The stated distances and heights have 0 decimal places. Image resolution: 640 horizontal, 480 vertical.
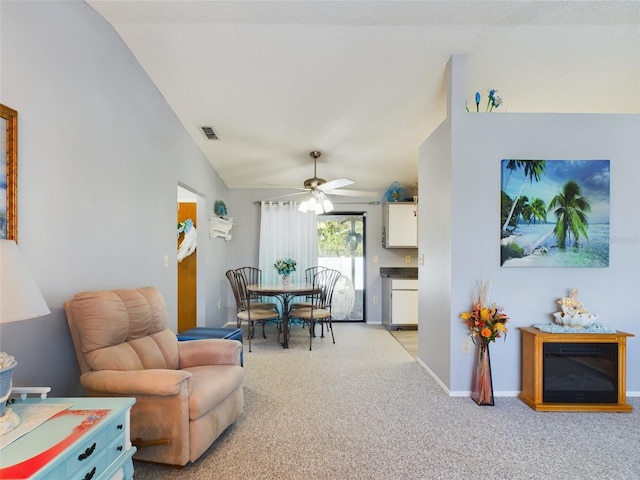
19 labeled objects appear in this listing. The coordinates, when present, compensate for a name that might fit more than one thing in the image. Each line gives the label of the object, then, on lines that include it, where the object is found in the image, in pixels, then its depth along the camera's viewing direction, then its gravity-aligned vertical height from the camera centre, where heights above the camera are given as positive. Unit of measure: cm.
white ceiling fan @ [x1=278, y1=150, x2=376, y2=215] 441 +58
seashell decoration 284 -62
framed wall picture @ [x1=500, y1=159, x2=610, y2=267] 299 +20
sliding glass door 614 -34
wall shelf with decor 511 +14
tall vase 282 -114
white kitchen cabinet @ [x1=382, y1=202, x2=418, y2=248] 568 +21
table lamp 124 -23
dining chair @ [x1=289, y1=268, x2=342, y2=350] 466 -99
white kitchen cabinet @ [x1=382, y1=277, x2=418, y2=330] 552 -102
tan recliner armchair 192 -83
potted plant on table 511 -45
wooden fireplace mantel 272 -101
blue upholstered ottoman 317 -91
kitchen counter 560 -56
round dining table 455 -71
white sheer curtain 602 -1
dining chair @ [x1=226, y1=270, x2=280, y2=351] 461 -102
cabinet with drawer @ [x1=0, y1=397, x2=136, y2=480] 114 -74
